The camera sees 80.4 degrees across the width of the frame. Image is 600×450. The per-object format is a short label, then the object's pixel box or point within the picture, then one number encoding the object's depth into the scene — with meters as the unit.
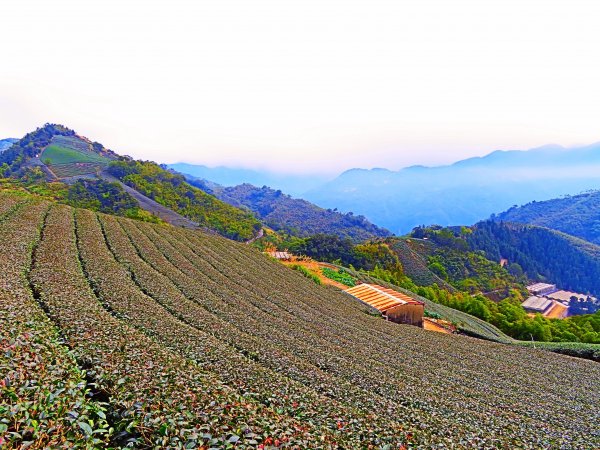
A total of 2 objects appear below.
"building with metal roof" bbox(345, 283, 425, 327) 23.03
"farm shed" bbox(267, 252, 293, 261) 39.29
